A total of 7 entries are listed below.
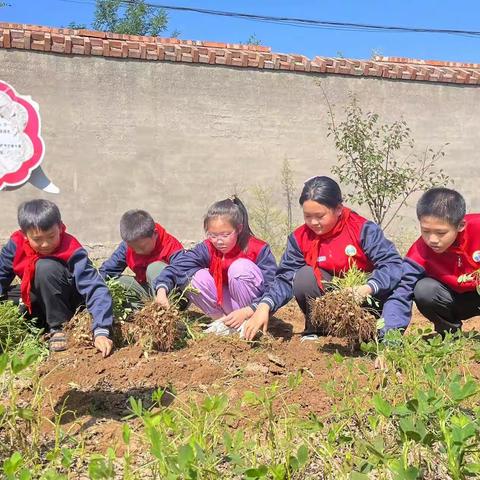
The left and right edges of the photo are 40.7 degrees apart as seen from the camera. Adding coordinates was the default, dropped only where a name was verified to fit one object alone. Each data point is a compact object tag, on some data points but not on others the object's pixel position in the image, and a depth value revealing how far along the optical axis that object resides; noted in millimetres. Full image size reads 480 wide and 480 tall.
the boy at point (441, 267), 3357
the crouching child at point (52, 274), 3520
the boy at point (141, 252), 4164
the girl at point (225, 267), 3889
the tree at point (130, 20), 25781
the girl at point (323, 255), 3562
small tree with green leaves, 8383
